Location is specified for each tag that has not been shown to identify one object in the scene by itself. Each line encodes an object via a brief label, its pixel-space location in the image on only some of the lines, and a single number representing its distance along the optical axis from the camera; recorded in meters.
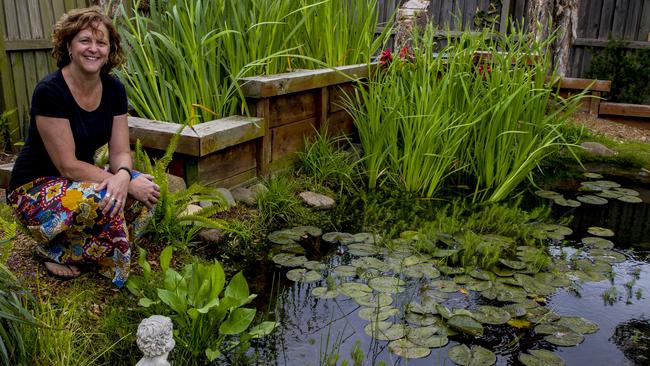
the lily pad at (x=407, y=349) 2.24
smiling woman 2.32
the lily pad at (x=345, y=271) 2.88
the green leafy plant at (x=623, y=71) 7.10
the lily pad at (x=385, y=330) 2.34
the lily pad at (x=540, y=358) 2.21
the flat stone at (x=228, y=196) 3.43
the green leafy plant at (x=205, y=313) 2.06
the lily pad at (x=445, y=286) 2.74
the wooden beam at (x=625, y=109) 6.18
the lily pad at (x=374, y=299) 2.58
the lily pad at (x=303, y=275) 2.82
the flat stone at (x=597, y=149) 5.20
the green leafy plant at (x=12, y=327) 1.75
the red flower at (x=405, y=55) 4.43
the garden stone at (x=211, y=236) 3.13
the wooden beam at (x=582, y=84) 5.97
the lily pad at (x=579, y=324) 2.45
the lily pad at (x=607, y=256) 3.18
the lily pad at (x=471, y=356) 2.18
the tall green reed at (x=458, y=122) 3.83
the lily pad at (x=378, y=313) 2.47
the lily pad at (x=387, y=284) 2.71
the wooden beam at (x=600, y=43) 7.50
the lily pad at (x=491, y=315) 2.48
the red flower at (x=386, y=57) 4.47
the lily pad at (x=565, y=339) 2.36
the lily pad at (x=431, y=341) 2.29
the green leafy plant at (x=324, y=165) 4.10
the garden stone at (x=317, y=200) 3.77
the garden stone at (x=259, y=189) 3.61
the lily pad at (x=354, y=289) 2.67
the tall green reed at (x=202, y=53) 3.52
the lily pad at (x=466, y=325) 2.39
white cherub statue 1.70
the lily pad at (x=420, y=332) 2.34
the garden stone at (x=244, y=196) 3.58
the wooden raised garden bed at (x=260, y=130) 3.29
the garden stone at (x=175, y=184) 3.18
